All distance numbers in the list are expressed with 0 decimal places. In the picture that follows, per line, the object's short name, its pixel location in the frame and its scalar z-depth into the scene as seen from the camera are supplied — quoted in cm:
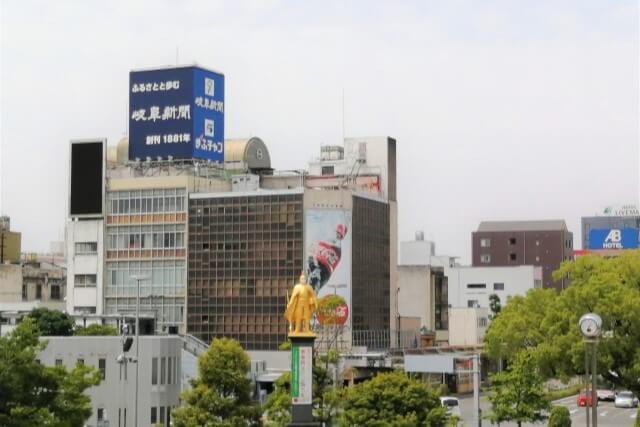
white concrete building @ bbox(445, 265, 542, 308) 14962
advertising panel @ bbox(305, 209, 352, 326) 9538
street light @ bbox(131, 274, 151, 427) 5828
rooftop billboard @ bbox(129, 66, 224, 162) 9812
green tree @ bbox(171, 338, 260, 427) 5059
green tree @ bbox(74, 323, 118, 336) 8600
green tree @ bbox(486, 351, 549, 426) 6322
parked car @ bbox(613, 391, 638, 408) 8925
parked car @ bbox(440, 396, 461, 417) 7588
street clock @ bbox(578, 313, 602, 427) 3875
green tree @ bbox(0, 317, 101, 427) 4275
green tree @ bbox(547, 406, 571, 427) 6084
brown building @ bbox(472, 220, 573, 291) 16825
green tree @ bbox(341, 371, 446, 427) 5081
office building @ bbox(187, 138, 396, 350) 9600
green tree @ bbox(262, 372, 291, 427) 5162
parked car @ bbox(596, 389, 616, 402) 9638
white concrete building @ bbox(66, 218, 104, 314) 10462
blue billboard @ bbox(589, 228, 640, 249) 17432
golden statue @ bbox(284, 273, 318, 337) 3978
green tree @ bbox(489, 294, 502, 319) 13738
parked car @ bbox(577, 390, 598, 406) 8708
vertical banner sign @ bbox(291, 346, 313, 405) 3944
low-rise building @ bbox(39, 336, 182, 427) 6694
